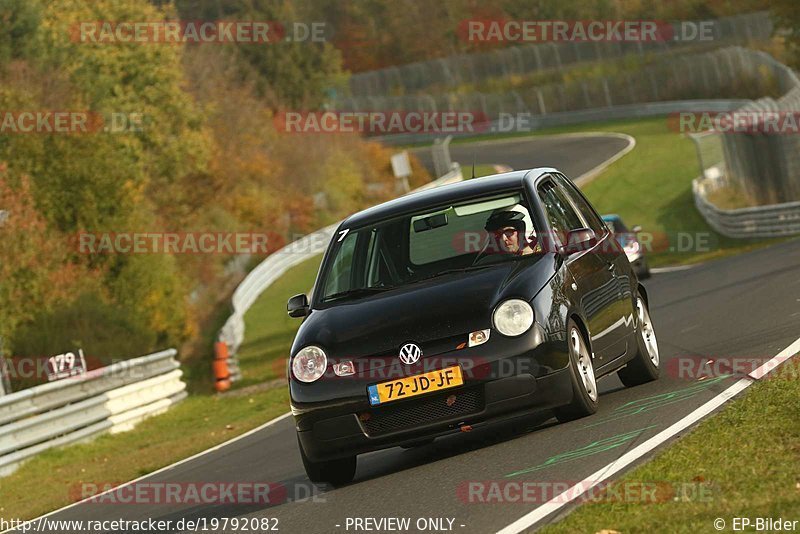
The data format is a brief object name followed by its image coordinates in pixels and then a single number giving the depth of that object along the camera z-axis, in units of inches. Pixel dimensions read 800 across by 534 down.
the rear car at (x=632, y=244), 1057.5
